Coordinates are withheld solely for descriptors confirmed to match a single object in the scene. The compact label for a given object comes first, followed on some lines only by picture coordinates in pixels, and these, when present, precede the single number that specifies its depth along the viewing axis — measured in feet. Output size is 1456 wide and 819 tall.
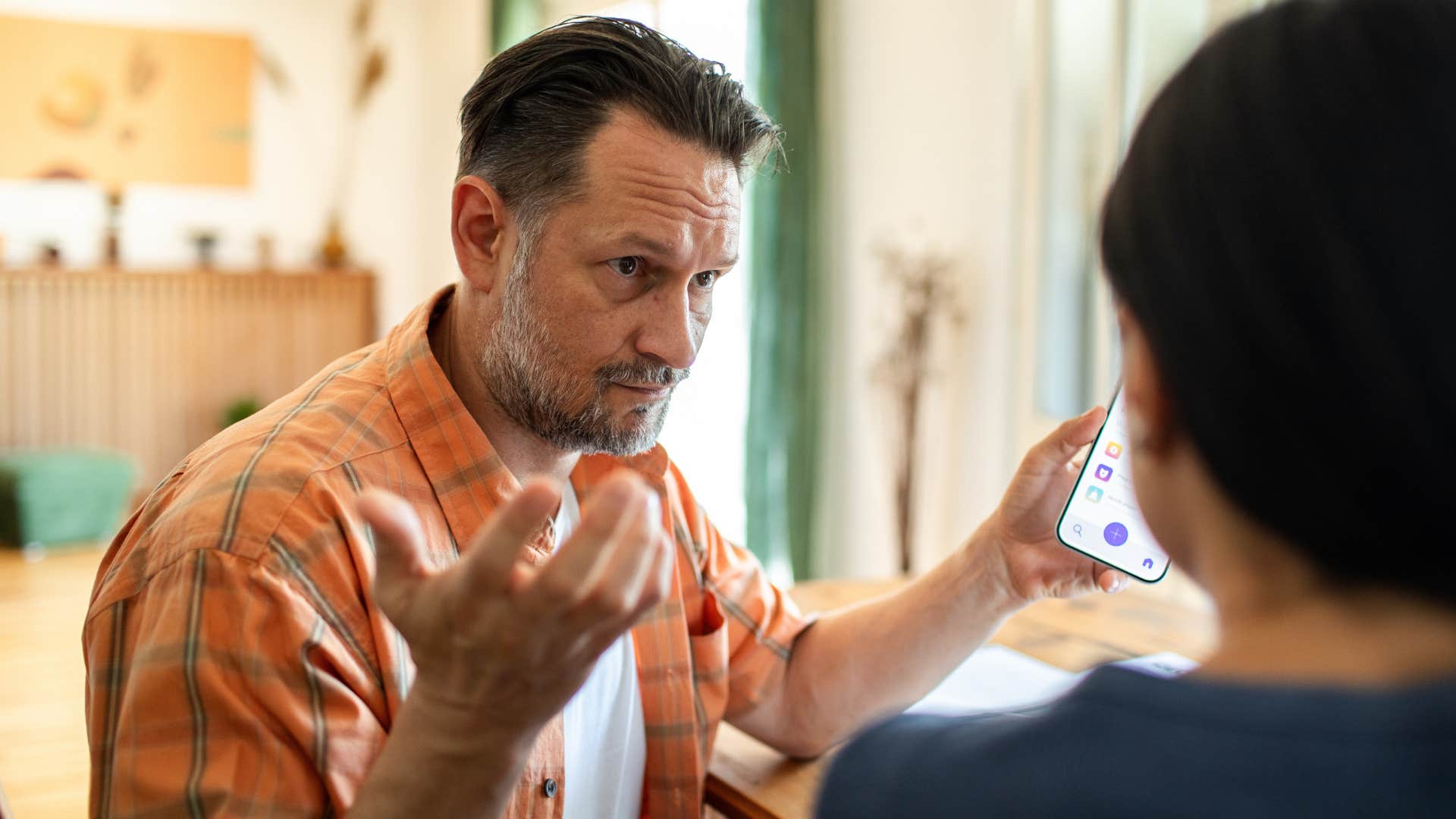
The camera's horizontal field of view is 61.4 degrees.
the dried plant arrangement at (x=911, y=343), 11.09
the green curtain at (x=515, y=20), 19.06
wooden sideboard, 19.39
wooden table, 3.91
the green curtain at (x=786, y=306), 12.60
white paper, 4.29
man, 2.58
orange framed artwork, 19.83
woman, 1.39
